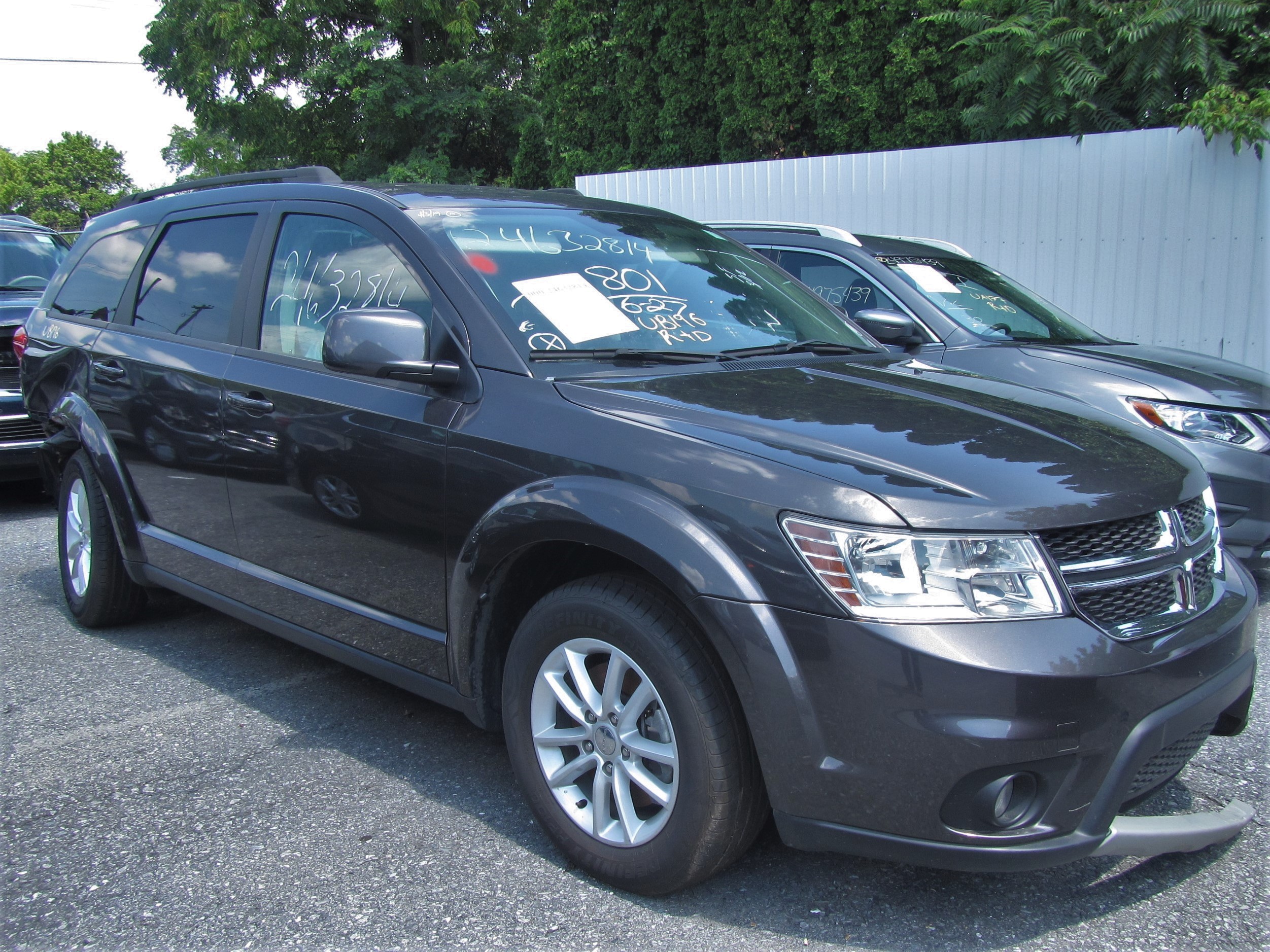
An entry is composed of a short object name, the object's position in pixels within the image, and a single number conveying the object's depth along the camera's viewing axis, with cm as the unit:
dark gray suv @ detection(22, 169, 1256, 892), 216
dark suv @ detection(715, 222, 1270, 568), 464
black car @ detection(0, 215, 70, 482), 700
